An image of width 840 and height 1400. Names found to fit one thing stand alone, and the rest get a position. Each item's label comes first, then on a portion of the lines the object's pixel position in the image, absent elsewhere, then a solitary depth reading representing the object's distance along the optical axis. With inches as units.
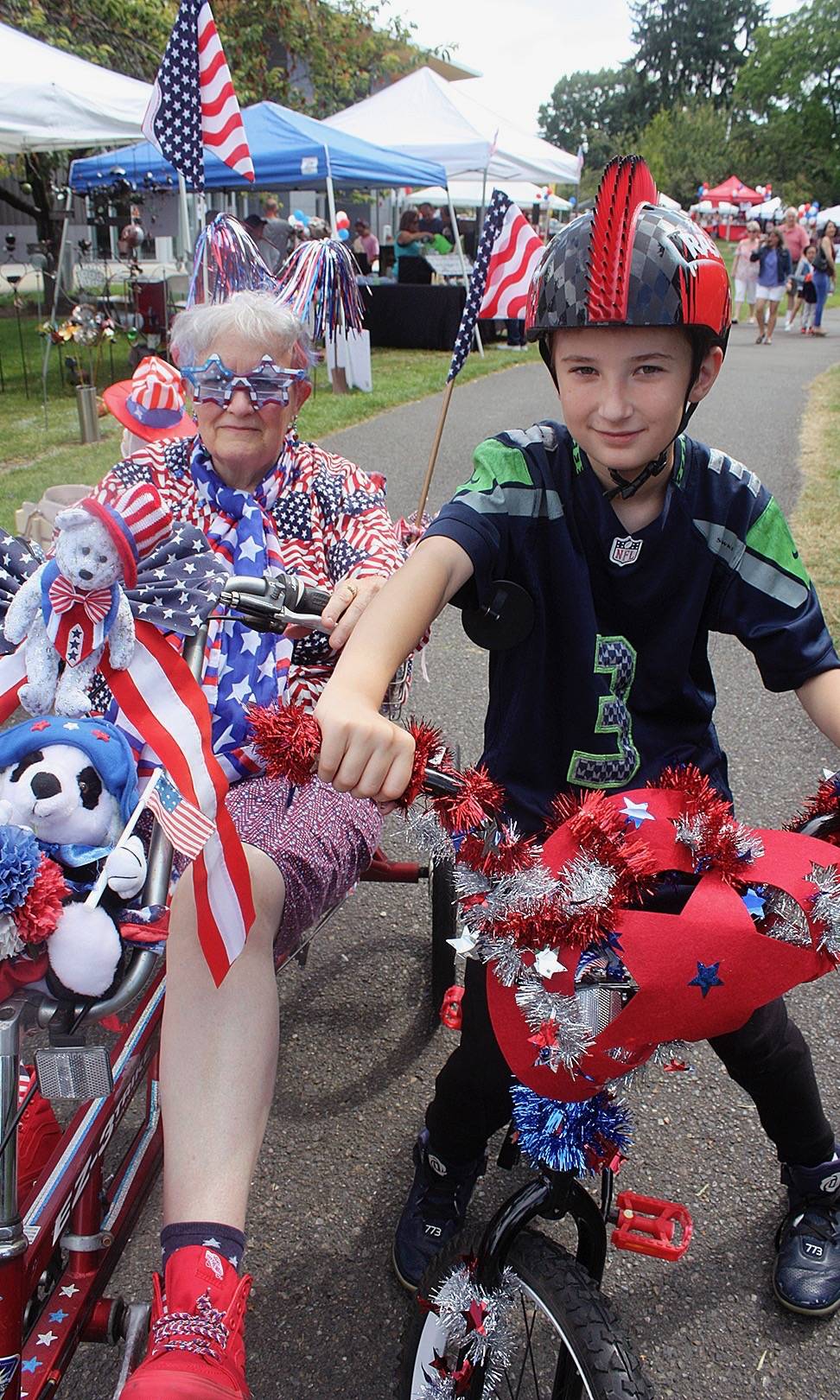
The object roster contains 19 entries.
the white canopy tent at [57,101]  377.4
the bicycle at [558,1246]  51.9
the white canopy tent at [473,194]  1029.8
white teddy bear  59.9
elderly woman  61.7
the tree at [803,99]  2439.7
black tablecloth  636.1
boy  61.7
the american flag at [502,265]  116.9
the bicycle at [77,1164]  56.2
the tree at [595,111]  3558.1
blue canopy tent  507.8
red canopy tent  2146.9
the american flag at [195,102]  143.6
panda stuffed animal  58.3
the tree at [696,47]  3516.2
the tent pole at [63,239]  513.7
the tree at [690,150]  2529.5
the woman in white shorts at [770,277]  745.0
